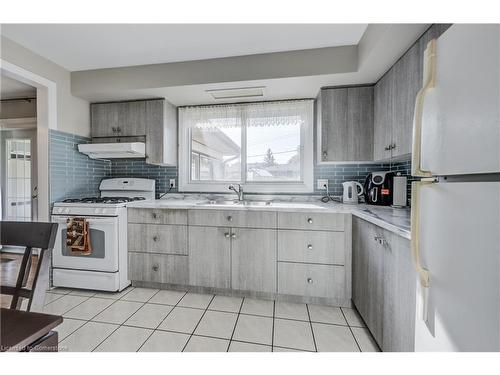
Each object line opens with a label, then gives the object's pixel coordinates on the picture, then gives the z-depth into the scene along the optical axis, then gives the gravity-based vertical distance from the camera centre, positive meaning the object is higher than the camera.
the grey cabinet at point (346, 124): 2.23 +0.62
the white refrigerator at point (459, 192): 0.56 -0.02
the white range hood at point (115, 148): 2.53 +0.41
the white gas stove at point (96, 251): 2.20 -0.65
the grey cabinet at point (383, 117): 1.85 +0.60
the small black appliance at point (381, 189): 2.11 -0.03
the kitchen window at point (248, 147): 2.69 +0.48
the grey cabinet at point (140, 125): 2.63 +0.72
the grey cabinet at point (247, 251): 1.98 -0.61
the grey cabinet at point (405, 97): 1.48 +0.63
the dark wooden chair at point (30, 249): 0.85 -0.26
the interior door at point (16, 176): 3.71 +0.15
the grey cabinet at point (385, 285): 1.09 -0.58
